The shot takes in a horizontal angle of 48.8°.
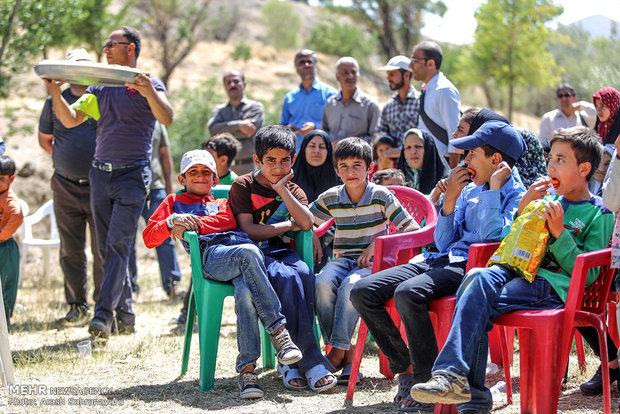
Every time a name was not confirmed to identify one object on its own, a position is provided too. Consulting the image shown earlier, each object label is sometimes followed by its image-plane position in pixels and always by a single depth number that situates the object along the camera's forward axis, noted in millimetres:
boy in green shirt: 3146
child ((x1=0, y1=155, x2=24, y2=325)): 6109
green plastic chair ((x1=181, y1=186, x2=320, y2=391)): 4172
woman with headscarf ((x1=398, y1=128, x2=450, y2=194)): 5871
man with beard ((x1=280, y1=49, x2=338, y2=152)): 7965
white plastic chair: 8560
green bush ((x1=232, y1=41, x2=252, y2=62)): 34969
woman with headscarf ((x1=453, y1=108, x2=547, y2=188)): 4673
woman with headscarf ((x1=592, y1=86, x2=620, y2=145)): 5828
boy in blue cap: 3633
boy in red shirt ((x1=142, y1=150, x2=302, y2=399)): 4012
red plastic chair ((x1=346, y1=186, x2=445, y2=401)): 3932
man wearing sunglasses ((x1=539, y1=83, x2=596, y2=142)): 8164
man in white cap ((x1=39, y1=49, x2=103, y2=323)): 6660
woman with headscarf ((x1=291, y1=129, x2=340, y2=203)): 5641
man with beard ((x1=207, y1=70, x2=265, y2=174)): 7973
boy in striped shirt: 4371
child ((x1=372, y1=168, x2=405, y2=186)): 5457
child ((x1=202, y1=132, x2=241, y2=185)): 6469
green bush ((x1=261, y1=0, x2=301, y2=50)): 41906
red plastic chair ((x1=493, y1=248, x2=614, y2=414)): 3180
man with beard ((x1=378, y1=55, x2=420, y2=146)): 6980
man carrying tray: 5609
